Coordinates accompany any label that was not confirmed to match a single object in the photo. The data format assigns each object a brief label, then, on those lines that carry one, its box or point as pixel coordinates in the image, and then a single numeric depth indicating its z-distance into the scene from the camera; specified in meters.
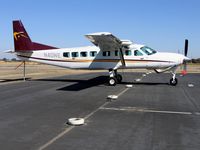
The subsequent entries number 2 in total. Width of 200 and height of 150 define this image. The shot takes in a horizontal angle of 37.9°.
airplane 19.64
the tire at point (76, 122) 7.72
